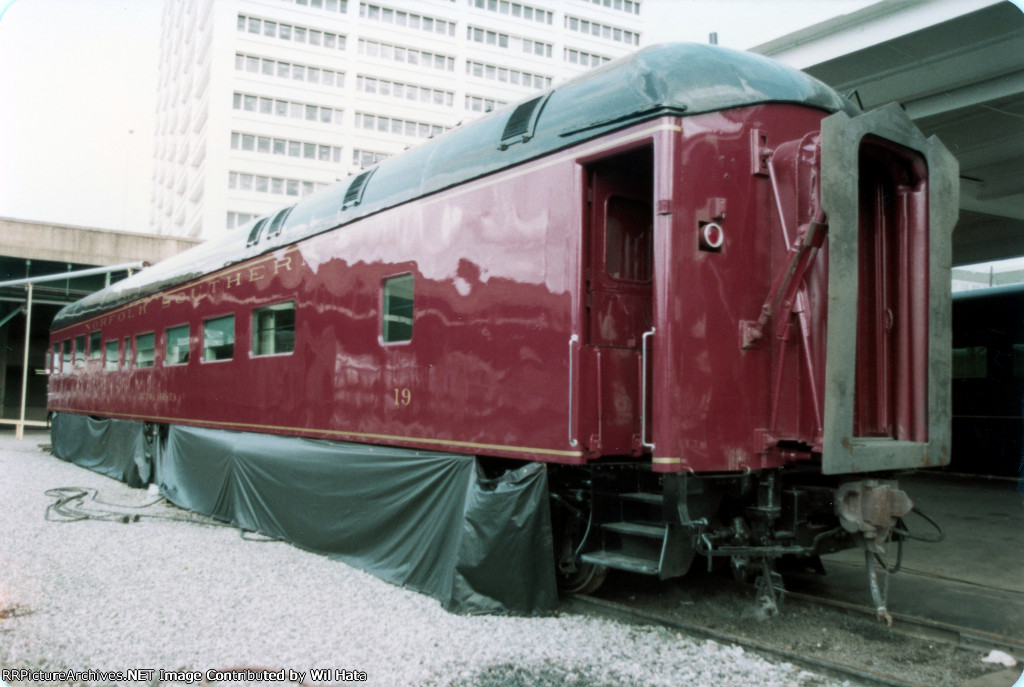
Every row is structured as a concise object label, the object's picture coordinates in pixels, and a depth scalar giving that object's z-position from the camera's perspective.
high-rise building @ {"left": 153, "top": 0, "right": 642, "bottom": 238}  53.59
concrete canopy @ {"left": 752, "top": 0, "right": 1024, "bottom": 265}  7.92
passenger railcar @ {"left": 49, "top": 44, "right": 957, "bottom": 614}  4.68
